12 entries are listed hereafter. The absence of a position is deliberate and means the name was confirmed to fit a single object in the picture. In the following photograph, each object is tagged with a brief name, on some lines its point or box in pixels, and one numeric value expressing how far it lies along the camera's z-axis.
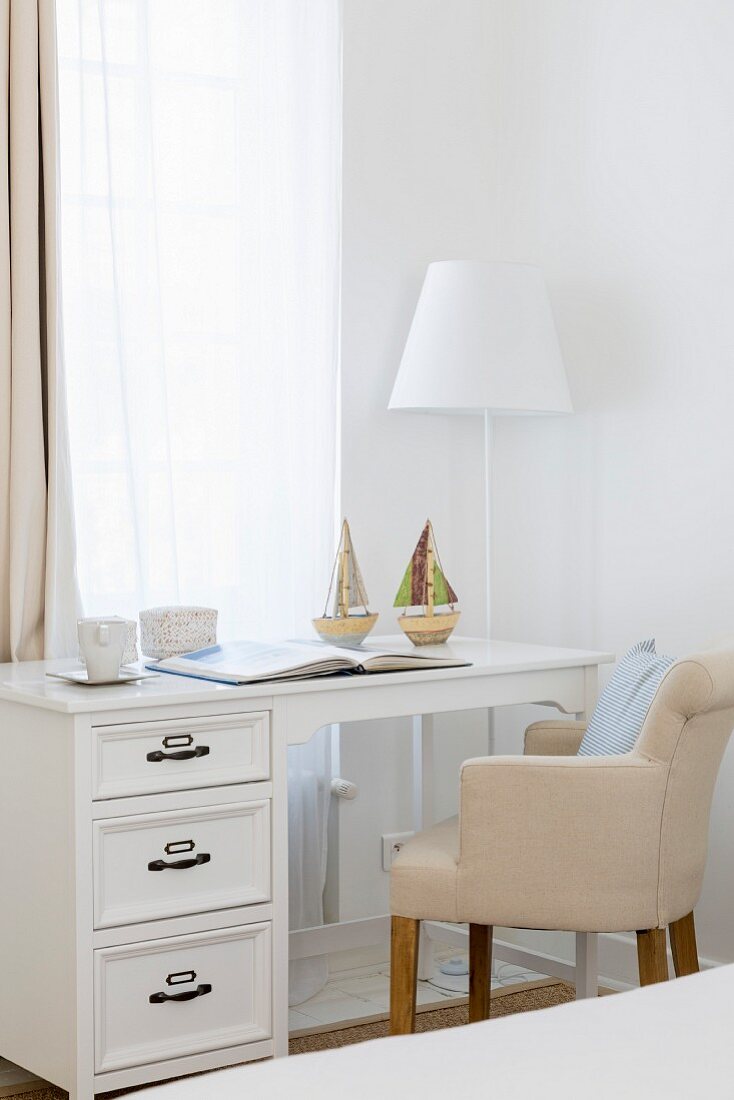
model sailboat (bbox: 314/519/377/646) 2.44
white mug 2.02
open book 2.10
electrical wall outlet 2.92
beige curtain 2.35
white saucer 2.04
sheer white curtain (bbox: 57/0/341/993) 2.51
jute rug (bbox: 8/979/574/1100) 2.43
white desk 1.94
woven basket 2.32
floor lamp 2.61
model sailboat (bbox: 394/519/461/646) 2.53
